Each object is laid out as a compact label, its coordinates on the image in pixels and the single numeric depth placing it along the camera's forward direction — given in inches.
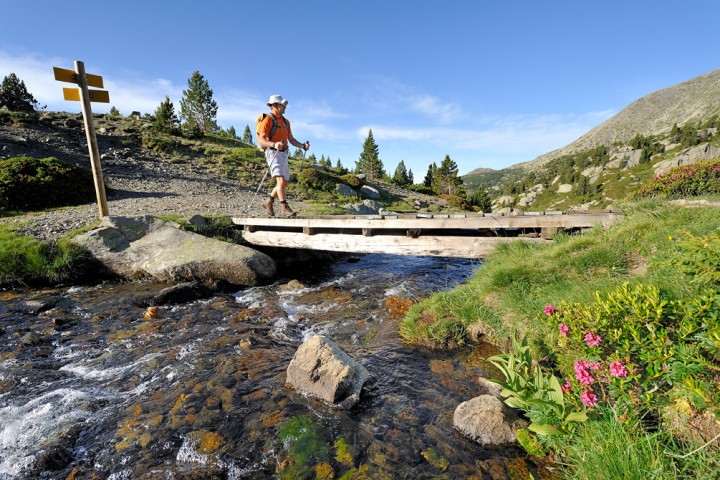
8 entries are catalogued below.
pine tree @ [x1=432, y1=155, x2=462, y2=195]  2593.5
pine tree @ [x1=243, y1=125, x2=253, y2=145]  4463.6
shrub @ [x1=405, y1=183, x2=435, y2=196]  2340.1
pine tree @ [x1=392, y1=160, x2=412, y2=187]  2802.2
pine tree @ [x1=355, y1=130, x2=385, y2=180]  3129.9
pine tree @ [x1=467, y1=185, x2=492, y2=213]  2043.6
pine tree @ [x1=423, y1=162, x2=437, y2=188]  3063.5
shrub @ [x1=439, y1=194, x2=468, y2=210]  1591.8
